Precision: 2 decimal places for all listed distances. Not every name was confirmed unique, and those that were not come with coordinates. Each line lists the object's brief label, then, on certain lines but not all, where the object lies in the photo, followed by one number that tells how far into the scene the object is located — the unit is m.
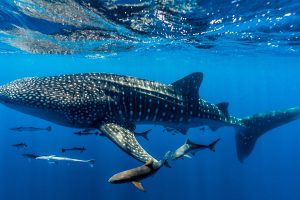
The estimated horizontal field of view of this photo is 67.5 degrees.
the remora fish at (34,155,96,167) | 7.35
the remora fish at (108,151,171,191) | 3.04
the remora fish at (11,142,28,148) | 8.74
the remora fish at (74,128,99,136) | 7.11
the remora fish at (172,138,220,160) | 3.50
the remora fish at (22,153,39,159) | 7.62
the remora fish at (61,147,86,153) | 7.96
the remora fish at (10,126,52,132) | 9.41
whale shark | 5.32
